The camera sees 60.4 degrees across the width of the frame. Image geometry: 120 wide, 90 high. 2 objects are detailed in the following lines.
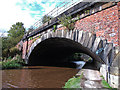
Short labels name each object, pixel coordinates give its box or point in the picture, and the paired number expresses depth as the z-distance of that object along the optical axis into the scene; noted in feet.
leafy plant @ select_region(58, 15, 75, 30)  20.44
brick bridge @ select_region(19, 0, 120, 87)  13.12
